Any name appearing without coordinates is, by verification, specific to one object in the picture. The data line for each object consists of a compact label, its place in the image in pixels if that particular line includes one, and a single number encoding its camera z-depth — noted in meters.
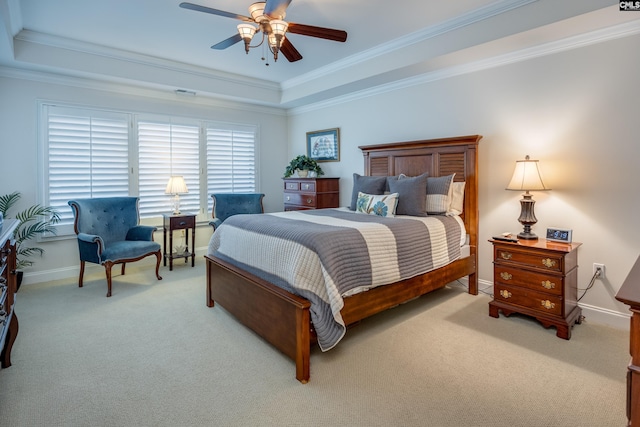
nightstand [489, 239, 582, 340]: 2.72
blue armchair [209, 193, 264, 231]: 5.20
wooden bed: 2.22
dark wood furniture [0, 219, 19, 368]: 1.92
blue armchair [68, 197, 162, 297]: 3.75
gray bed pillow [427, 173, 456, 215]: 3.59
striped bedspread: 2.22
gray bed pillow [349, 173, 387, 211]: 4.04
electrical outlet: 2.96
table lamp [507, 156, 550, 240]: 3.03
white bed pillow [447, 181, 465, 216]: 3.68
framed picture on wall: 5.41
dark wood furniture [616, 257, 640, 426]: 1.08
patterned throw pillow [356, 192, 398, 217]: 3.53
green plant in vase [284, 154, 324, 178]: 5.53
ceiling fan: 2.47
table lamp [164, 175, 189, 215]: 4.76
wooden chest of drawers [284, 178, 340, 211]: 5.11
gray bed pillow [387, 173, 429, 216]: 3.53
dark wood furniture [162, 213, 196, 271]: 4.72
